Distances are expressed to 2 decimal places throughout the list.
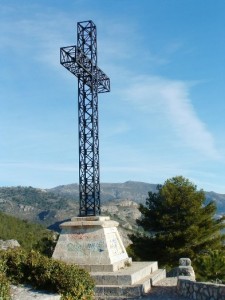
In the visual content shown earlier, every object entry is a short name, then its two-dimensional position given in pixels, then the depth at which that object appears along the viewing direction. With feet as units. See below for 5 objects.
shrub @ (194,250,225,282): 45.96
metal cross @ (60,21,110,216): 49.14
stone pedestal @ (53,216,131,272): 42.68
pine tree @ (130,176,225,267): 73.31
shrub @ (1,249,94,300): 31.40
